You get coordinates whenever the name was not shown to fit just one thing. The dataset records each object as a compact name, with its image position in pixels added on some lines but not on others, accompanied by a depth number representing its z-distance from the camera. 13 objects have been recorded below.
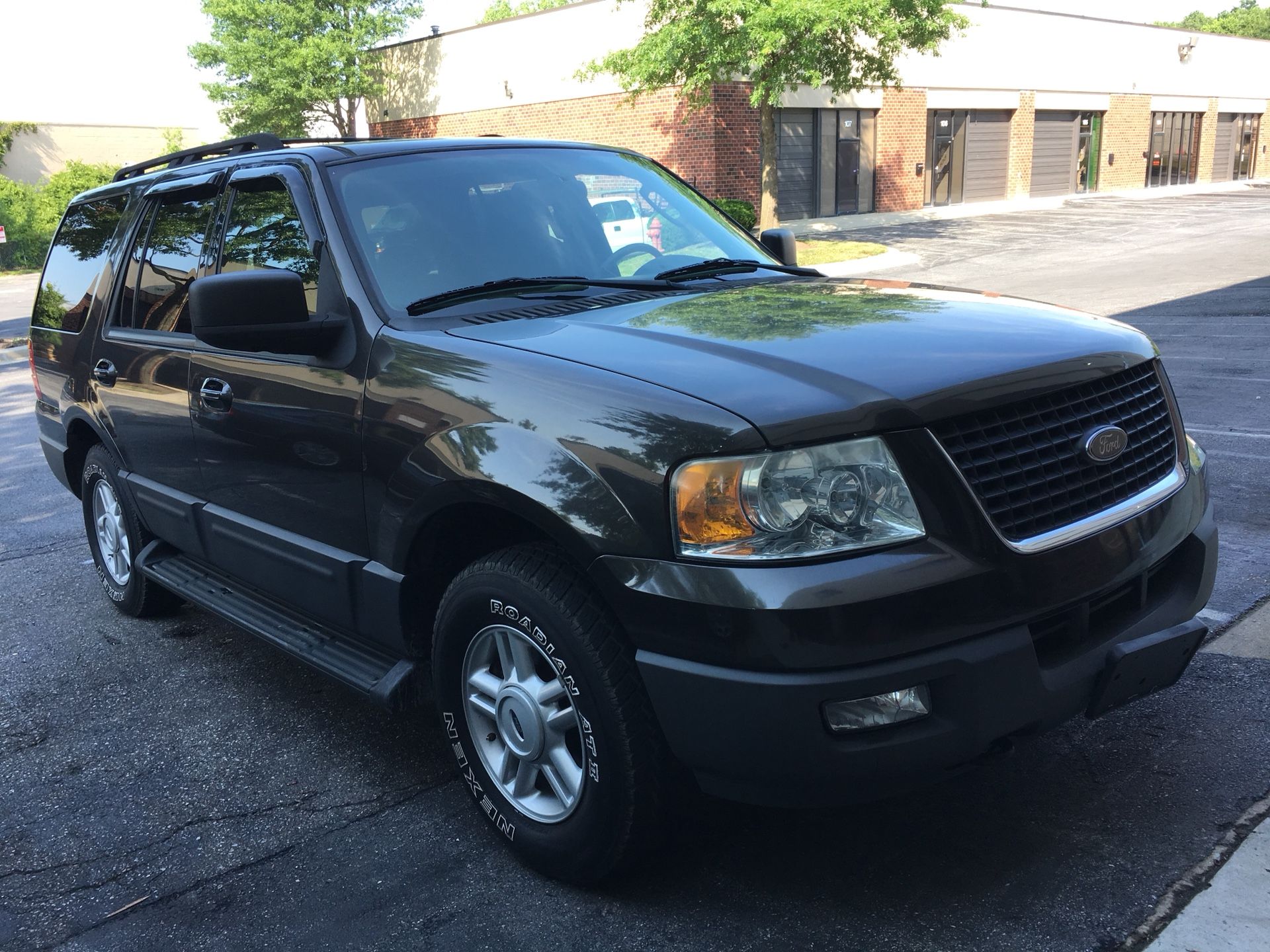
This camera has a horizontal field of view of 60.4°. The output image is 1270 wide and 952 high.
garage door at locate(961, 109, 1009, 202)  35.19
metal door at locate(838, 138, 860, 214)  31.12
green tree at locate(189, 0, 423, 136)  36.03
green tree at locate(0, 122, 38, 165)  43.94
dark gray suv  2.28
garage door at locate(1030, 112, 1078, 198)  37.47
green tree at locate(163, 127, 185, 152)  50.22
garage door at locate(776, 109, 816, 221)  29.25
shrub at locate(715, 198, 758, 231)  21.78
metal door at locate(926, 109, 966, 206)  33.97
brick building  27.81
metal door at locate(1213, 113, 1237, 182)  46.19
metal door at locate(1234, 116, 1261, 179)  47.53
